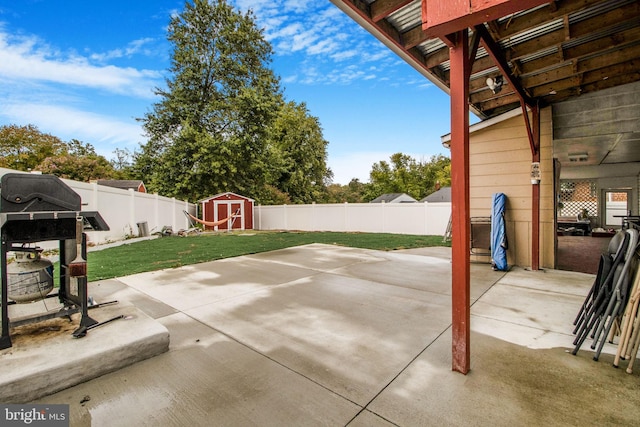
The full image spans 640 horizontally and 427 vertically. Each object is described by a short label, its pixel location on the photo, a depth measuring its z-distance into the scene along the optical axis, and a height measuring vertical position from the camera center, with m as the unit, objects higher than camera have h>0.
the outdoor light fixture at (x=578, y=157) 6.64 +1.26
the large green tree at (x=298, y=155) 23.19 +4.70
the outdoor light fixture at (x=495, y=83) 3.76 +1.66
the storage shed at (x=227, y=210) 15.73 +0.11
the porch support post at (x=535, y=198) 4.64 +0.17
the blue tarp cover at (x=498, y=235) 4.75 -0.44
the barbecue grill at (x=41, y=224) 1.79 -0.07
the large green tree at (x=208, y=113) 16.28 +5.83
